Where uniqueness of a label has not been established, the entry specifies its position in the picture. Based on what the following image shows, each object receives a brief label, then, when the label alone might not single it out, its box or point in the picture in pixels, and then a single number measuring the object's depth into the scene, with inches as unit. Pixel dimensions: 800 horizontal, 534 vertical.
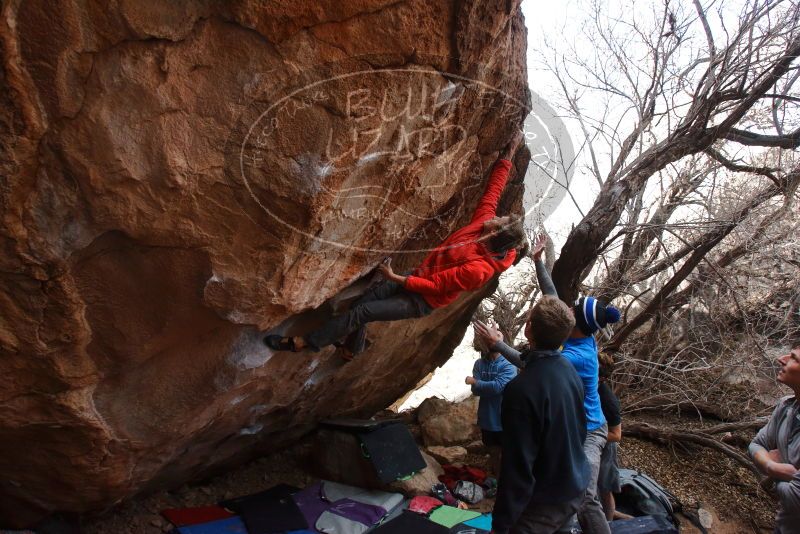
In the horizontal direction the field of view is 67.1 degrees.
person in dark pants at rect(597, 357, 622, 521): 154.8
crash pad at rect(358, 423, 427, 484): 198.7
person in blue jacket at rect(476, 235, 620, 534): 134.0
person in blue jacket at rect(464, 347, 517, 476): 180.5
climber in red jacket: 135.6
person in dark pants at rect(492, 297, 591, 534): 100.7
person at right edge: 111.9
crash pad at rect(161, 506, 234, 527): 173.3
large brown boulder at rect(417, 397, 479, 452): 258.8
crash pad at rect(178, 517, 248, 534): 168.2
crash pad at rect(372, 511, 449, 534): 174.7
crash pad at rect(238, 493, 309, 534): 174.7
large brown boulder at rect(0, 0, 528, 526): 89.9
